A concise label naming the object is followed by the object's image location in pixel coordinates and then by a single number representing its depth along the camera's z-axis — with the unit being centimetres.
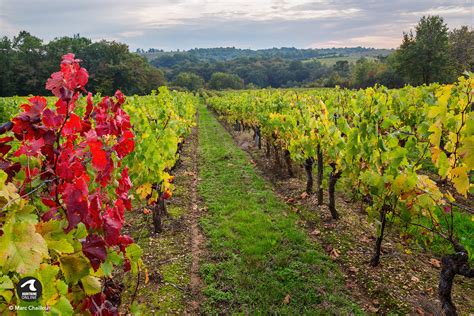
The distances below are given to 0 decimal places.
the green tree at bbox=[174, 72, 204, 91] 9706
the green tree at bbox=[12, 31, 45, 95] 5369
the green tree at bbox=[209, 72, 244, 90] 10006
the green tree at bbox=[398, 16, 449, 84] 4191
